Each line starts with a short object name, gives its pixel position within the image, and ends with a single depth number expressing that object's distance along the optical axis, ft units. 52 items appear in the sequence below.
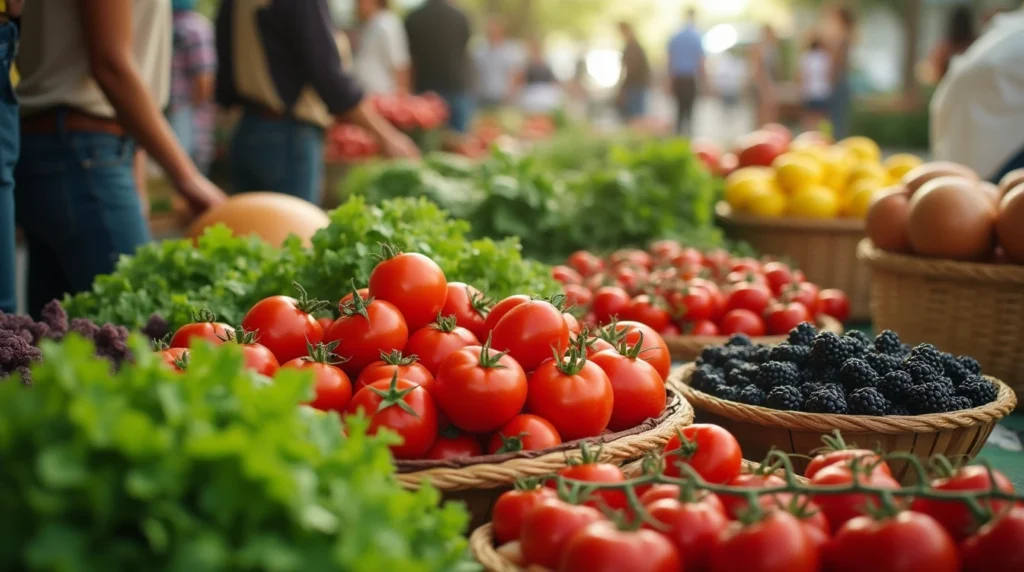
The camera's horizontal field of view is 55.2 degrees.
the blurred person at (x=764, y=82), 57.21
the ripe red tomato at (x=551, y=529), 5.08
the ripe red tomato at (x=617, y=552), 4.64
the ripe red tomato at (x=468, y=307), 7.47
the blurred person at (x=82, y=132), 10.53
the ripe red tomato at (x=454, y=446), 6.40
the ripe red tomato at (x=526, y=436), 6.29
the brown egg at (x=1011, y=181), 11.93
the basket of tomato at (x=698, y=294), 11.81
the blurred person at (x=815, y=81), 47.65
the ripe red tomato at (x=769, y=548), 4.63
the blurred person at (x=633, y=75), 54.39
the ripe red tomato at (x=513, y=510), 5.55
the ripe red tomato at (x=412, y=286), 7.16
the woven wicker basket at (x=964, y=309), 10.74
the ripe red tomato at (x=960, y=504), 5.14
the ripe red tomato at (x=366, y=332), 6.84
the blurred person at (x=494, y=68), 55.62
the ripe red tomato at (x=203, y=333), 6.97
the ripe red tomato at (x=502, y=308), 7.13
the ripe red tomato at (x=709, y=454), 5.98
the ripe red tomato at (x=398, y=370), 6.46
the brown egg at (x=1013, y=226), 10.77
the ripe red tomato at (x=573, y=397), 6.41
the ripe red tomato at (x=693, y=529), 5.02
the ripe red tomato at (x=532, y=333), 6.73
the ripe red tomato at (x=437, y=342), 6.85
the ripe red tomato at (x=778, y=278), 13.12
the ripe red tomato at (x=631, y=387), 6.86
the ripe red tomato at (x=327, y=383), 6.30
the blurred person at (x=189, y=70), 25.12
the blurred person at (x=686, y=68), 53.47
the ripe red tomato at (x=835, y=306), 13.26
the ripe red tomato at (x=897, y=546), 4.68
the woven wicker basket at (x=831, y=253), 15.94
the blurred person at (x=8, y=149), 8.99
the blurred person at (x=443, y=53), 32.27
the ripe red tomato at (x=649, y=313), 11.60
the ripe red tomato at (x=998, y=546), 4.77
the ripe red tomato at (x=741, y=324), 11.79
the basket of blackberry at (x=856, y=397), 7.67
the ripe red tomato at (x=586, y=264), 13.71
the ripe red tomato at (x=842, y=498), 5.31
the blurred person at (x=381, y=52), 30.73
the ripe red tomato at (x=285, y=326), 6.93
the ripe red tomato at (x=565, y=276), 12.85
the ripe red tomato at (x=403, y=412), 6.11
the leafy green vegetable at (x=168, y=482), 3.91
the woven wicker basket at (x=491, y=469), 5.96
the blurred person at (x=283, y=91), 15.47
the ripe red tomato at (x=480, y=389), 6.20
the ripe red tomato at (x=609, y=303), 11.80
